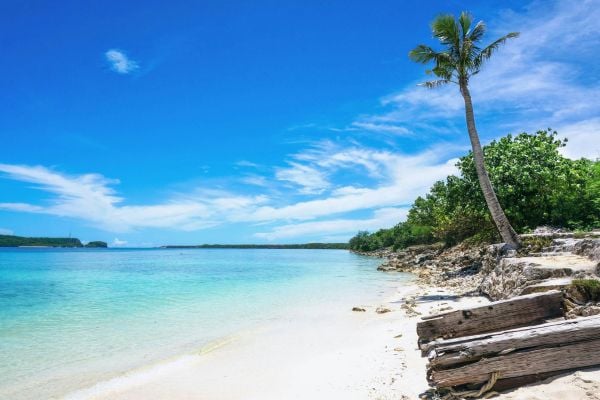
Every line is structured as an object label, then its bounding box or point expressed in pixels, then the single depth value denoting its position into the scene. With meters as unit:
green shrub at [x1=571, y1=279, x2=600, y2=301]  6.39
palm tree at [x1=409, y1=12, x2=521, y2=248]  16.06
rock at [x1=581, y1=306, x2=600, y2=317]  5.77
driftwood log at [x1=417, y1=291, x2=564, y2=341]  5.84
